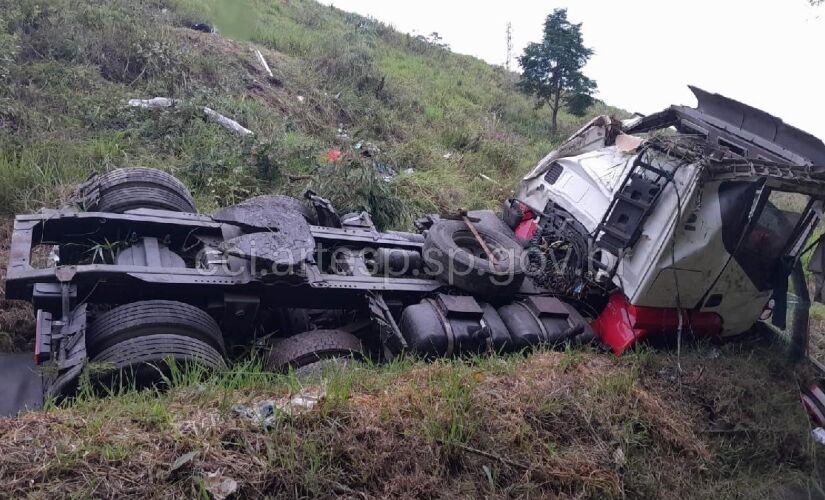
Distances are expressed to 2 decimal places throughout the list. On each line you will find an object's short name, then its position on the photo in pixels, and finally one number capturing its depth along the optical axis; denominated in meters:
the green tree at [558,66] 13.59
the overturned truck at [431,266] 3.38
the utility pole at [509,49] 20.45
